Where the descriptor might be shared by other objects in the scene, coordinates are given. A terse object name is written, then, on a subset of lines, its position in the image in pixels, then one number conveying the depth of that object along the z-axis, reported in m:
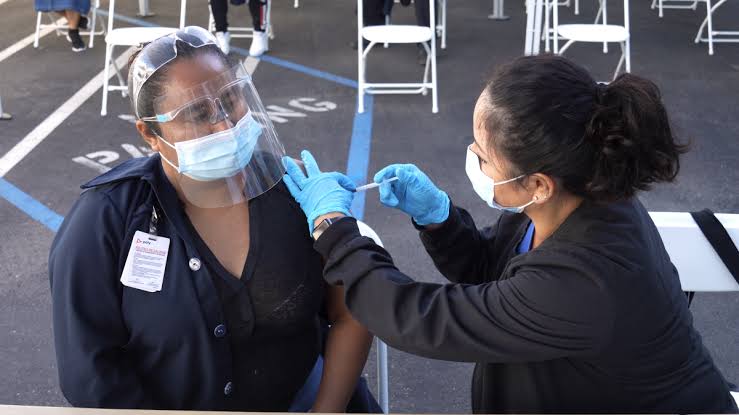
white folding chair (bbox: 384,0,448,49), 7.46
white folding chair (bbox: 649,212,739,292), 1.97
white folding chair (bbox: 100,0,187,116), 5.43
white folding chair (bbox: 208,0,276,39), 7.64
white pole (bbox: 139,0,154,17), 8.90
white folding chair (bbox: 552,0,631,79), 5.67
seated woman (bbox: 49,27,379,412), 1.57
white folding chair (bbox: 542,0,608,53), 6.65
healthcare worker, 1.38
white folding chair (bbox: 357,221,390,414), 1.97
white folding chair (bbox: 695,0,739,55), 7.30
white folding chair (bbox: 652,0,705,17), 9.13
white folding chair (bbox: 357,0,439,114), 5.61
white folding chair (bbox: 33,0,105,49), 7.55
